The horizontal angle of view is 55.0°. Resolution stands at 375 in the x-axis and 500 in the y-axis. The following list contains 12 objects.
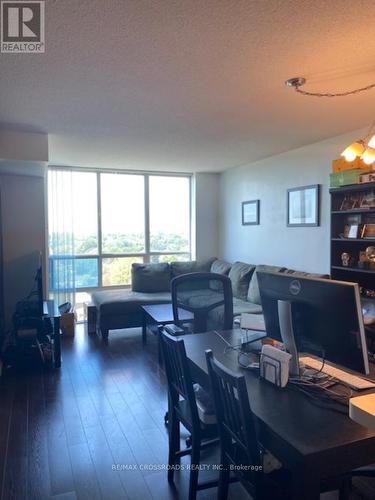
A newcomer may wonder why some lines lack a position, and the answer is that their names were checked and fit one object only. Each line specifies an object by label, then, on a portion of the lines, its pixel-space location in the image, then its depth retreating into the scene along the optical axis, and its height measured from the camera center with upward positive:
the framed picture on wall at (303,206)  4.09 +0.34
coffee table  3.90 -0.91
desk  1.13 -0.67
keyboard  1.58 -0.66
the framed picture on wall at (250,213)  5.28 +0.34
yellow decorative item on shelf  3.19 +0.64
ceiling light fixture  2.37 +0.64
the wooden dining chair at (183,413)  1.79 -0.96
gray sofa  4.72 -0.83
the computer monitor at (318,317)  1.41 -0.35
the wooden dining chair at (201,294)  2.59 -0.44
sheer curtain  5.44 +0.00
